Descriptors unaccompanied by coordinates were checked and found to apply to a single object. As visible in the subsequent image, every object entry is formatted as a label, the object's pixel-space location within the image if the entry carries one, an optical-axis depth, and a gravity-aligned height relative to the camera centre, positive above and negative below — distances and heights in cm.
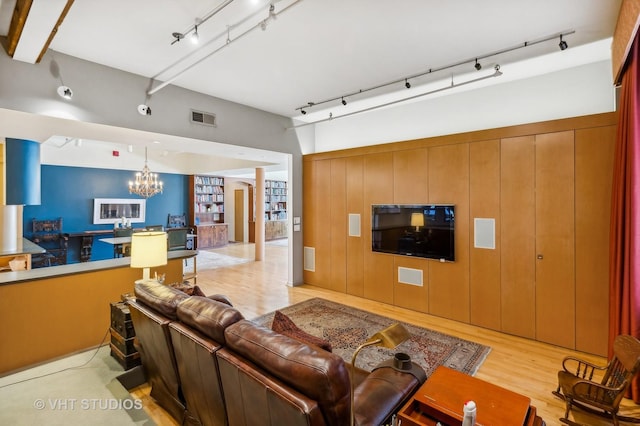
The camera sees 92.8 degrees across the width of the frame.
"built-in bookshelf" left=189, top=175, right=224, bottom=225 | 1060 +42
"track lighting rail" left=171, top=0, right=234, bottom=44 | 243 +164
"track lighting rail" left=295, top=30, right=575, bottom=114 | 294 +168
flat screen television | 420 -29
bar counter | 293 -101
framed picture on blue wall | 852 +2
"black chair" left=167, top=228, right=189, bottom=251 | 677 -64
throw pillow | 188 -79
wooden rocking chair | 192 -123
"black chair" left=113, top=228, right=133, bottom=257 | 645 -76
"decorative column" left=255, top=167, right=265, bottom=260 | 853 -8
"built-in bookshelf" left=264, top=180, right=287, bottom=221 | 1286 +45
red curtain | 238 -9
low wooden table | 152 -104
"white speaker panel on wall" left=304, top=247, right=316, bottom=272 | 591 -95
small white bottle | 128 -86
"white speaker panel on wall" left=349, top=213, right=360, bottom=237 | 521 -26
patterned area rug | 315 -154
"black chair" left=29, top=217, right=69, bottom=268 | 732 -66
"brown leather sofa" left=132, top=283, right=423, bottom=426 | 124 -78
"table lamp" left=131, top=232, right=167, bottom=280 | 294 -39
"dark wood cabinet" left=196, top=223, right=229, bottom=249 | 1058 -88
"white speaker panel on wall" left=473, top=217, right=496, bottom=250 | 390 -30
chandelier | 811 +73
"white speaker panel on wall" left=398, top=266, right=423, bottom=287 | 452 -100
